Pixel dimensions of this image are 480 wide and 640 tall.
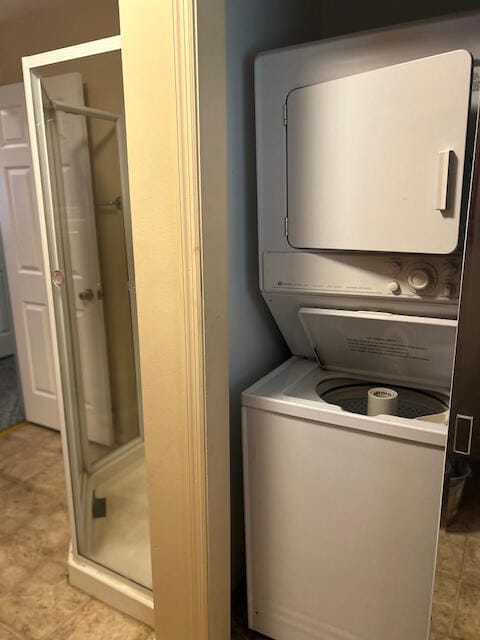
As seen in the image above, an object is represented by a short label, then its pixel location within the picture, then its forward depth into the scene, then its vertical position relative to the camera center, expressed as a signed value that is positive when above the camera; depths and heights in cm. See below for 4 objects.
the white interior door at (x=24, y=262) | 269 -28
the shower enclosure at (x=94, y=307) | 162 -41
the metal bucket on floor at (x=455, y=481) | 110 -62
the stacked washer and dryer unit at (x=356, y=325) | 119 -34
